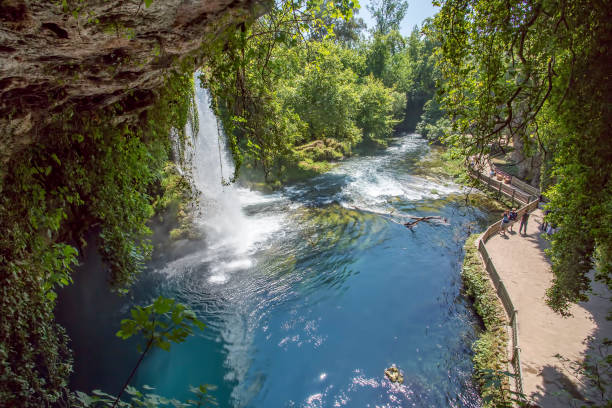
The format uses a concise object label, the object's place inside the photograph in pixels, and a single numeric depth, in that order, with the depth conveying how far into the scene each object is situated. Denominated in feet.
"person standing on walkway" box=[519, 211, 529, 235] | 46.24
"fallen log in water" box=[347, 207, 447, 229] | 52.42
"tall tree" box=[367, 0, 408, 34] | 181.27
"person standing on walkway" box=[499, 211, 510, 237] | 47.29
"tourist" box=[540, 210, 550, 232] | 45.06
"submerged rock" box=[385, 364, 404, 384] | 26.21
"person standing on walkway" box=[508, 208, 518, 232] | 48.55
